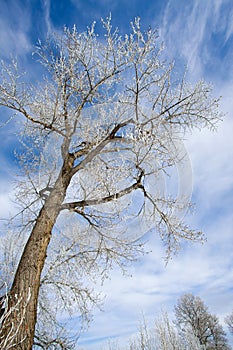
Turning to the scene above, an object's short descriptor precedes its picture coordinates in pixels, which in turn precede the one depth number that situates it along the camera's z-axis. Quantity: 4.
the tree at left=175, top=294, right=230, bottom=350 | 24.94
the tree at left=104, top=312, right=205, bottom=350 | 18.53
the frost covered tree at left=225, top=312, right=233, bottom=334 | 32.16
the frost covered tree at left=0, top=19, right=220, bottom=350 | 4.57
